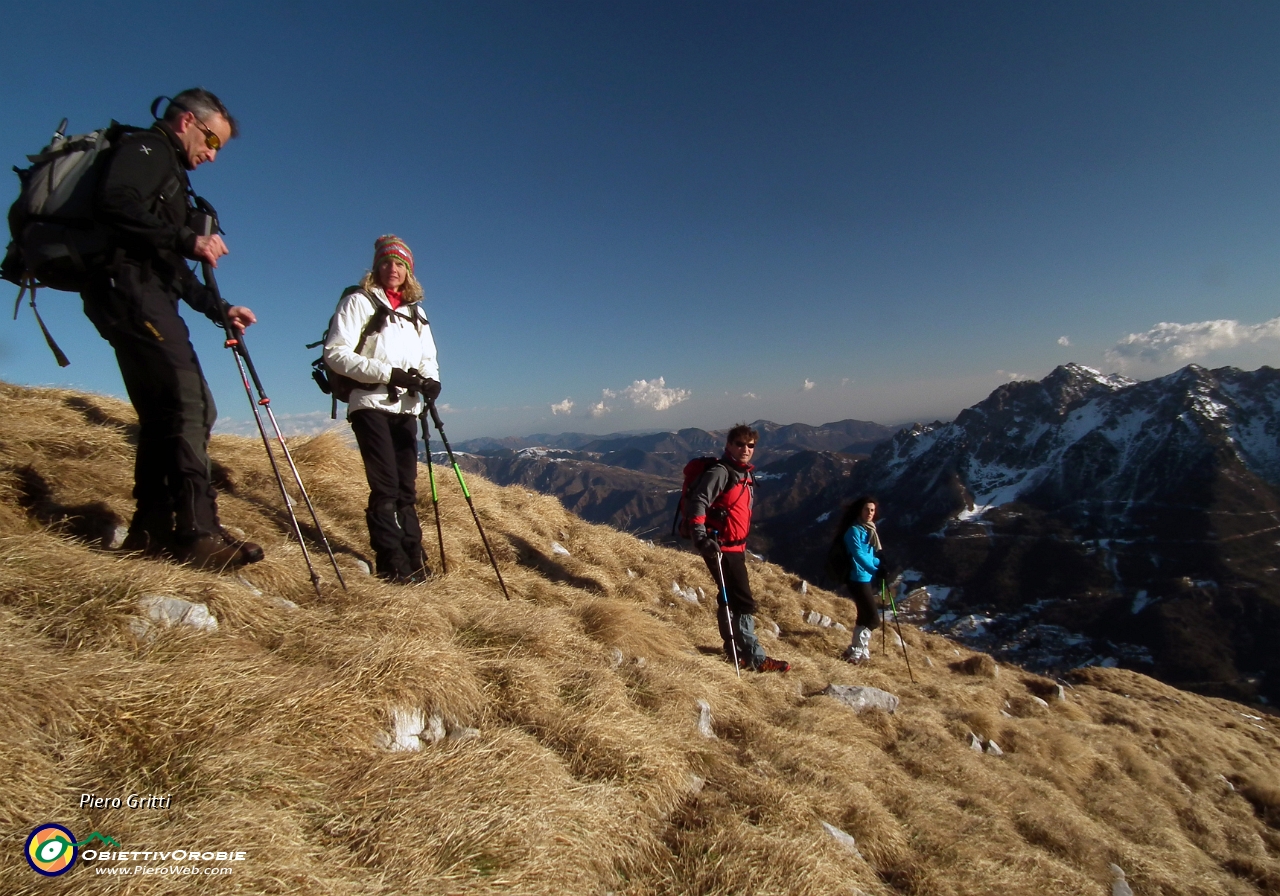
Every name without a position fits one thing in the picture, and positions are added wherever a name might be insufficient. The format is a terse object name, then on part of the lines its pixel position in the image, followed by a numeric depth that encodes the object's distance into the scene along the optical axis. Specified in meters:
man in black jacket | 4.26
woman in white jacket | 6.12
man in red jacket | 7.99
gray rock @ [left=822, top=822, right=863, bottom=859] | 4.13
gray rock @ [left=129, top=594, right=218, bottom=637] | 3.62
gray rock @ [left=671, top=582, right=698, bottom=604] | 11.67
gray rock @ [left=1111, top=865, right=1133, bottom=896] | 5.54
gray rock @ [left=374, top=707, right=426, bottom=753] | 3.54
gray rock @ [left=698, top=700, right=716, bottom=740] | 5.18
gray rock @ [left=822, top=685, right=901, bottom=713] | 7.57
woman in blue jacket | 10.90
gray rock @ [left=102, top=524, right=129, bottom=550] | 5.39
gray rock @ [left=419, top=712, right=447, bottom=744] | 3.79
